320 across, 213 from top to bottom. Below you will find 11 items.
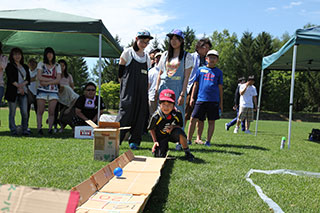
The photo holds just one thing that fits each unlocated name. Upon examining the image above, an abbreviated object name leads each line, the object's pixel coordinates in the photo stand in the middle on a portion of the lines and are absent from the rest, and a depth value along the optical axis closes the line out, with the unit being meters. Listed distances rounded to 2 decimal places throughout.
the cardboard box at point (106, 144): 4.17
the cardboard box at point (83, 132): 6.71
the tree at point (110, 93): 41.50
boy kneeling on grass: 4.38
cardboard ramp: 2.22
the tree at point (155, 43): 56.59
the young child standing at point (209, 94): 6.05
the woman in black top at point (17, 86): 6.71
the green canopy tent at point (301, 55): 6.27
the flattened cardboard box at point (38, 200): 1.36
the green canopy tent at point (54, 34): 6.19
